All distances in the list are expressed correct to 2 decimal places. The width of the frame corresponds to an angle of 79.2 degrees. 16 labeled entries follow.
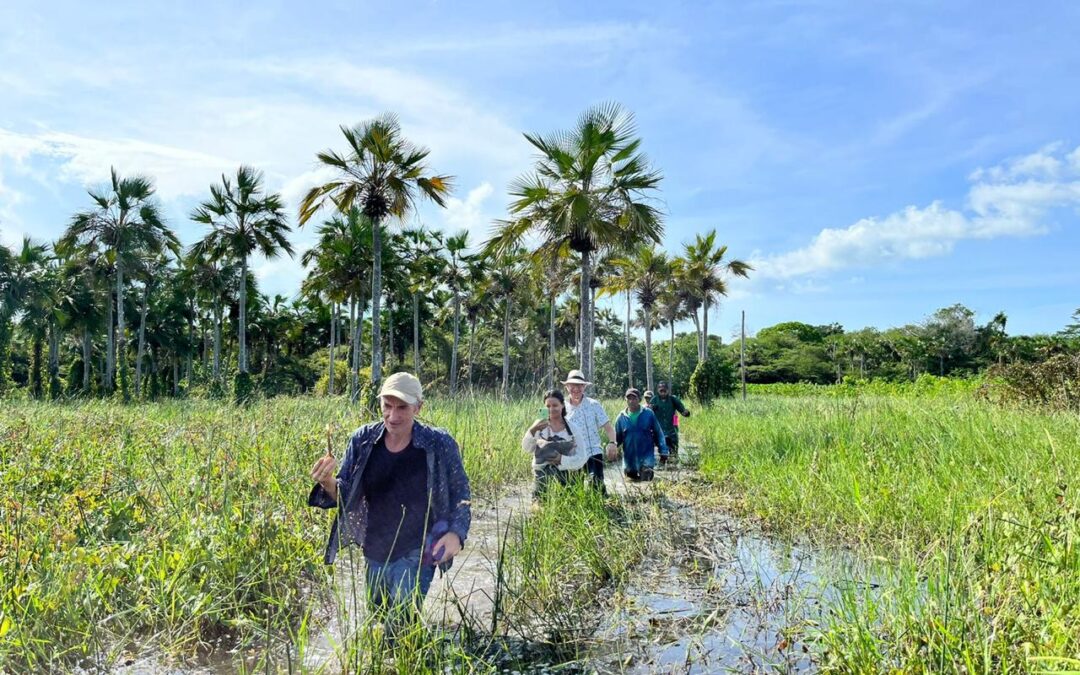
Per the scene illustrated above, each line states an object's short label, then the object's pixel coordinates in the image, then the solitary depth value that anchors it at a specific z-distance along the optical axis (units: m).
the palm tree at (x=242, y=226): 28.98
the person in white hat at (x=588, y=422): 6.88
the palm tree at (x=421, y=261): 36.72
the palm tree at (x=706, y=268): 34.84
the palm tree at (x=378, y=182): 20.05
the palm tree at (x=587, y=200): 15.48
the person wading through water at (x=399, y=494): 3.40
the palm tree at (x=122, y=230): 28.69
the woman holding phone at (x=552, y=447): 6.40
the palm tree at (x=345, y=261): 29.34
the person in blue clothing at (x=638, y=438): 9.32
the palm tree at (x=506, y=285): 39.63
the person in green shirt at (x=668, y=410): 10.87
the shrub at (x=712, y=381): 26.24
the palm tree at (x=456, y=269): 37.69
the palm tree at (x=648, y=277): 34.62
